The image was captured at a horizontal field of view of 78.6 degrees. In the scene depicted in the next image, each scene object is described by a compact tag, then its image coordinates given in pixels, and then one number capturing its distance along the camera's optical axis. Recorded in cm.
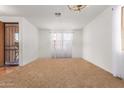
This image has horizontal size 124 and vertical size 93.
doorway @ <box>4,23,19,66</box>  381
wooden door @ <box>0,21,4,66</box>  339
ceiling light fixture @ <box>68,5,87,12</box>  173
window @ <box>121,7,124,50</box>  184
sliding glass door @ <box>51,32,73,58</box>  557
